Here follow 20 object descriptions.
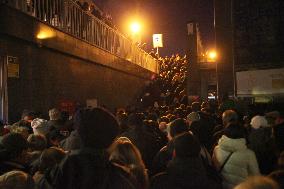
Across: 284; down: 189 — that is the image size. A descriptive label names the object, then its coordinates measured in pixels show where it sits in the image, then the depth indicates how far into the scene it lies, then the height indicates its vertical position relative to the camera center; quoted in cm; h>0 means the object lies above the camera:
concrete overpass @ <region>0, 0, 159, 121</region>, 934 +124
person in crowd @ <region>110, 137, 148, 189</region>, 394 -60
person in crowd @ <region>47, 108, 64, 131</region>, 759 -42
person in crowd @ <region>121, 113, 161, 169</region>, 666 -64
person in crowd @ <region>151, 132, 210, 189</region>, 394 -69
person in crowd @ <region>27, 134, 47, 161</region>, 546 -59
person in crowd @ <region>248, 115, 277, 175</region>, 634 -79
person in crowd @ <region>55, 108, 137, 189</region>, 267 -40
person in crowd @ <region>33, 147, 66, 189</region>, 364 -62
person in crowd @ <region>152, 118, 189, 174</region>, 573 -71
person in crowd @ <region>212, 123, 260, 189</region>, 509 -75
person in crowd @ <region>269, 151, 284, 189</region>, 283 -57
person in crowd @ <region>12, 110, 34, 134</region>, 780 -42
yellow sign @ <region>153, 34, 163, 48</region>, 3906 +545
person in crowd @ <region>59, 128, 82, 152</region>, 406 -55
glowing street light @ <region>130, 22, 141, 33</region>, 3019 +522
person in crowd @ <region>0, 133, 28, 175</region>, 439 -56
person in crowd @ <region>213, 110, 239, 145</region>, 708 -40
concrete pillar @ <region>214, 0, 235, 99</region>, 2116 +214
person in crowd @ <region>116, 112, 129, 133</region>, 753 -44
